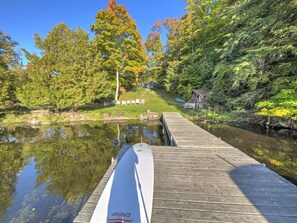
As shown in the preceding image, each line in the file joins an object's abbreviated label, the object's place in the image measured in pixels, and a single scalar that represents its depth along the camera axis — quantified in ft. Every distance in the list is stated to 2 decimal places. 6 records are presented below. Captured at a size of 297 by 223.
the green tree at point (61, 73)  48.98
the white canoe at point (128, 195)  7.42
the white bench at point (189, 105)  62.63
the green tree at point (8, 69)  49.62
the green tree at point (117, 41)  64.13
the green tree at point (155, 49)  114.42
